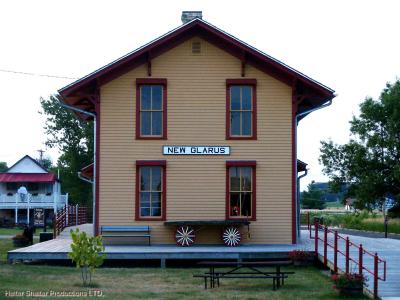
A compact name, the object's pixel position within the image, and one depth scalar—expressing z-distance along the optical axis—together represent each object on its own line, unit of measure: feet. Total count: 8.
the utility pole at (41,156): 264.80
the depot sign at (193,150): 70.85
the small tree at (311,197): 277.23
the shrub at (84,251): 48.70
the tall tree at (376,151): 139.44
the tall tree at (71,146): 202.80
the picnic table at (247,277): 49.19
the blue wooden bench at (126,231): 70.03
